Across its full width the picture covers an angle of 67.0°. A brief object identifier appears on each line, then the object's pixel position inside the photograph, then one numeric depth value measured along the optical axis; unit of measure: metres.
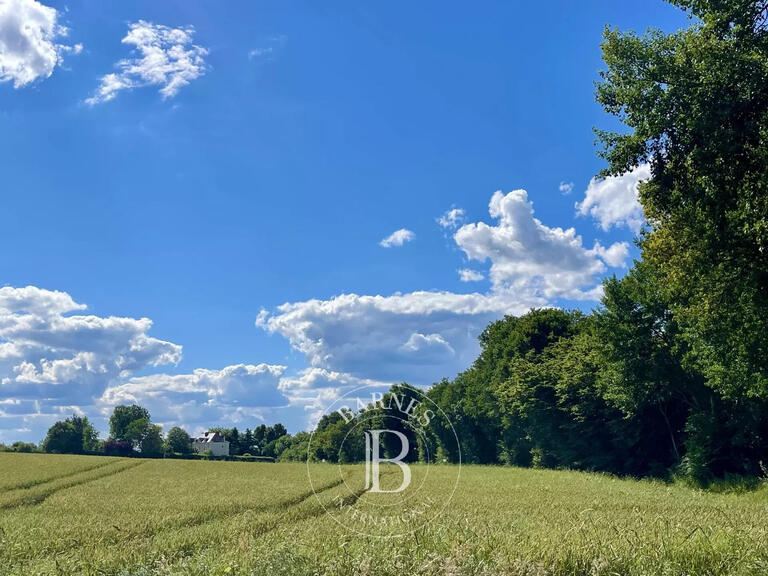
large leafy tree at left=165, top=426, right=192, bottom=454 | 181.25
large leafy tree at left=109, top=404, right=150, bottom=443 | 192.88
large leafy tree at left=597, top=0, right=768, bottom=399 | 19.94
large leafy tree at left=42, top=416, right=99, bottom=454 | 154.88
